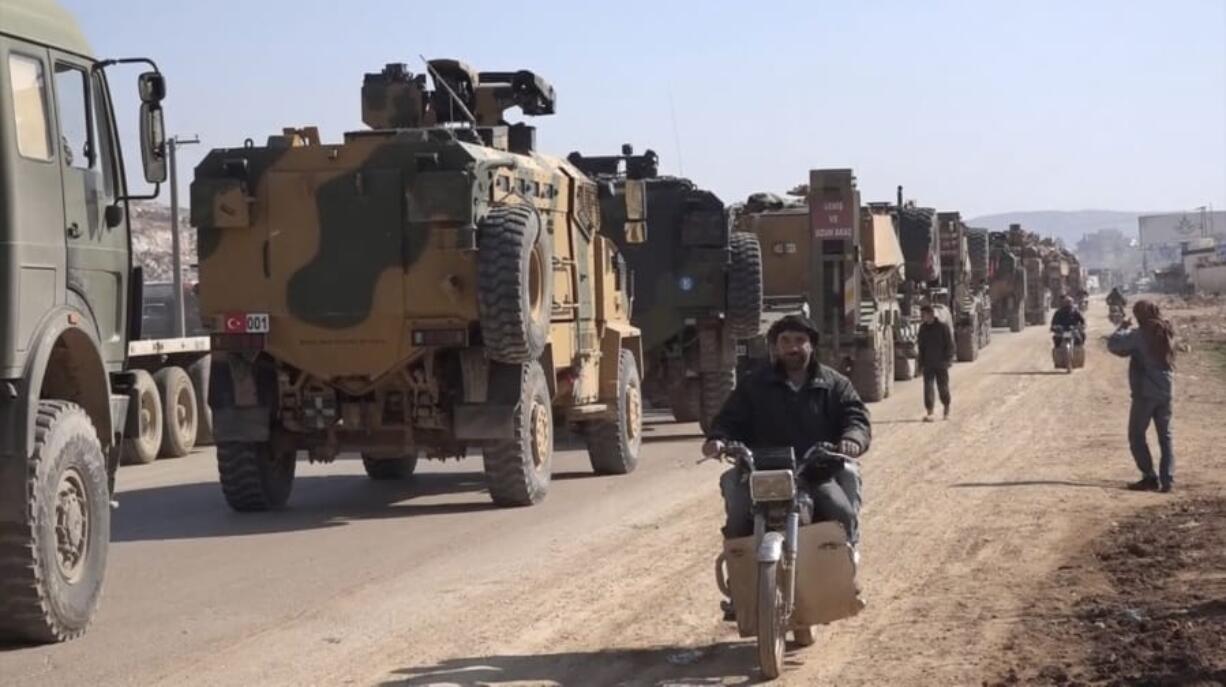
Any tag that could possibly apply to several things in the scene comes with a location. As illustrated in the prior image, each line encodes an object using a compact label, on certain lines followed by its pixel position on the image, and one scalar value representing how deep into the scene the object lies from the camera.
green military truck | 8.78
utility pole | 30.52
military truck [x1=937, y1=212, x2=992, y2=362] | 41.19
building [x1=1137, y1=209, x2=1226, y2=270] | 177.12
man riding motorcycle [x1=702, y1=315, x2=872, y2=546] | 8.63
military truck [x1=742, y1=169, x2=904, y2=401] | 27.11
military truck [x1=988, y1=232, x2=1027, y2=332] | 54.75
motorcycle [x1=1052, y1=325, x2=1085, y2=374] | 34.75
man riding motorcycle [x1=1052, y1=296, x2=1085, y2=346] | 35.03
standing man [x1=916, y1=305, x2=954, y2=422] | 23.97
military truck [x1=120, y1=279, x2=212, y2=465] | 21.08
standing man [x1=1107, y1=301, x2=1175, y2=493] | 15.71
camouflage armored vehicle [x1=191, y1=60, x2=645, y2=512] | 14.32
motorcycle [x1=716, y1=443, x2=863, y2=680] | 8.24
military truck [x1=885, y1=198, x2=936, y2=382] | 33.81
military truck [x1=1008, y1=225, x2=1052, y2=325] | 58.78
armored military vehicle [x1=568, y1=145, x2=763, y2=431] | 22.19
